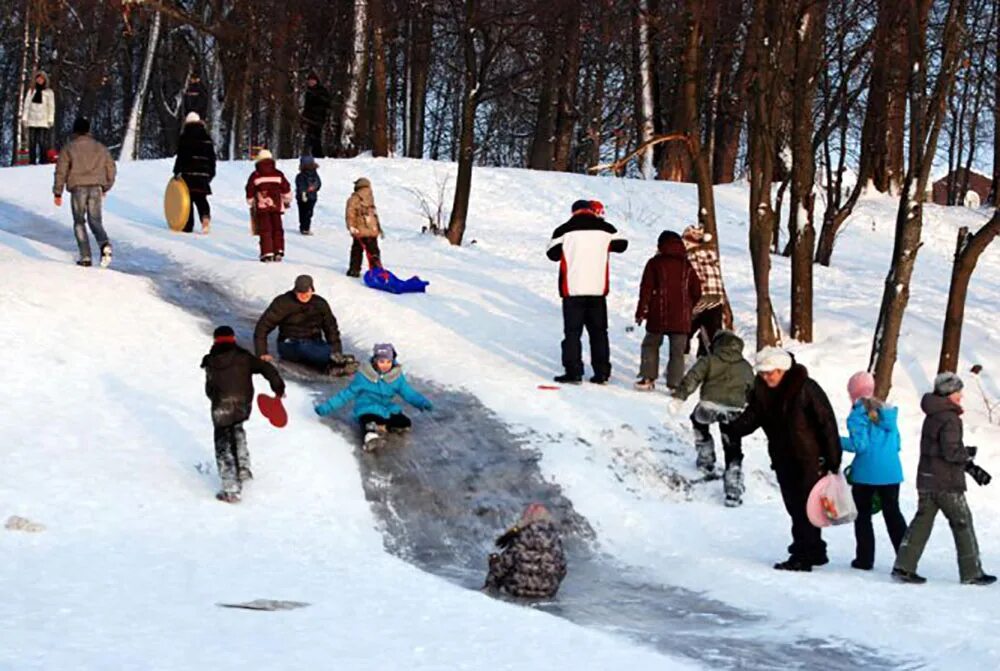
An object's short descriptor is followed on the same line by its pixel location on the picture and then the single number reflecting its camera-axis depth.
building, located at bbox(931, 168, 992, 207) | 81.75
